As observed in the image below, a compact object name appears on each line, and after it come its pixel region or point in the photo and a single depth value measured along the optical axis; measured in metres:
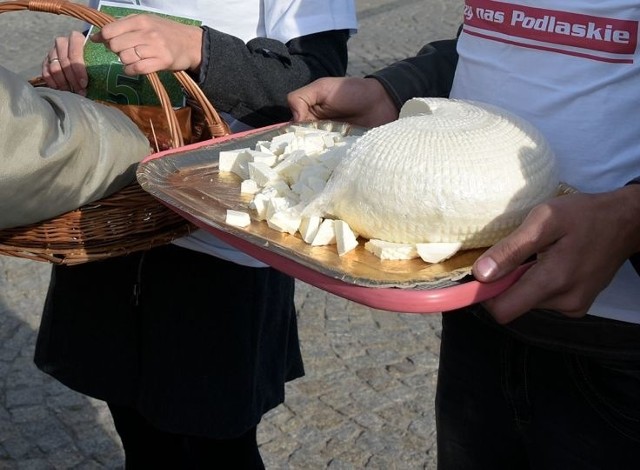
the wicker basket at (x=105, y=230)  1.68
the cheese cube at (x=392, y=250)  1.37
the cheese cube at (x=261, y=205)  1.52
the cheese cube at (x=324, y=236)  1.42
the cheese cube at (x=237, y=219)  1.48
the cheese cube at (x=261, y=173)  1.63
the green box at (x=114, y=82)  2.00
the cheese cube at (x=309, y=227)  1.44
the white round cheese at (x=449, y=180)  1.36
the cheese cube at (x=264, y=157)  1.67
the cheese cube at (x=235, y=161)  1.69
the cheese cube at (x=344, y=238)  1.39
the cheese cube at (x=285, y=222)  1.48
